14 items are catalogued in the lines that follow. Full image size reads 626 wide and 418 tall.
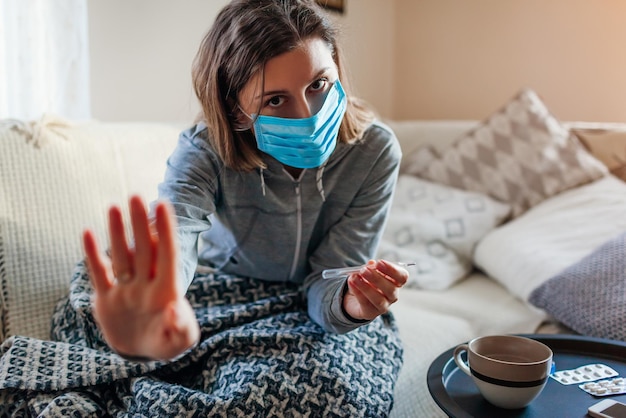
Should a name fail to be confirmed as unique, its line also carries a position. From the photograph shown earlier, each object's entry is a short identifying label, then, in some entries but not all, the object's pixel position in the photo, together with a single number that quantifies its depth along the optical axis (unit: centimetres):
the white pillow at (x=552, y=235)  144
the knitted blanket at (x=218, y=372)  84
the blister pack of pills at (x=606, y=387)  84
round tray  81
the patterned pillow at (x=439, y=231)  161
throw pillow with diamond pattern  170
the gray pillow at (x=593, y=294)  123
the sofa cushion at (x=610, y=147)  169
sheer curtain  131
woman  60
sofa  113
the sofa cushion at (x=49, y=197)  110
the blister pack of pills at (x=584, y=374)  88
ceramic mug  77
